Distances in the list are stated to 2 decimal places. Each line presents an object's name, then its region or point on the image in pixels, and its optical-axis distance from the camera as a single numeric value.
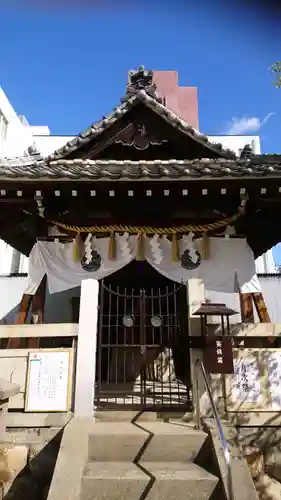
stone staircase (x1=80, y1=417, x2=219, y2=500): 4.38
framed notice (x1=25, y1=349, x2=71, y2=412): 6.00
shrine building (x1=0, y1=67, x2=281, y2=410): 7.13
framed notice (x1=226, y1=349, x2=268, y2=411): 5.89
